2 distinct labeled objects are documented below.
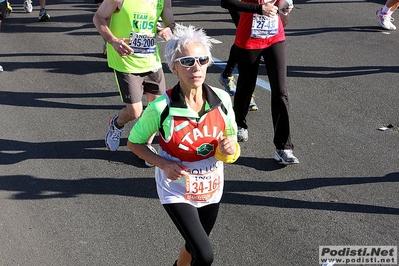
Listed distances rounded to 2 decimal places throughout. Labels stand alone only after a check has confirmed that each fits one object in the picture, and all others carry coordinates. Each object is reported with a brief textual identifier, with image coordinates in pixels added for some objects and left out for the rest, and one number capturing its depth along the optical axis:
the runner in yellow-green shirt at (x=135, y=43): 5.90
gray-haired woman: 3.80
